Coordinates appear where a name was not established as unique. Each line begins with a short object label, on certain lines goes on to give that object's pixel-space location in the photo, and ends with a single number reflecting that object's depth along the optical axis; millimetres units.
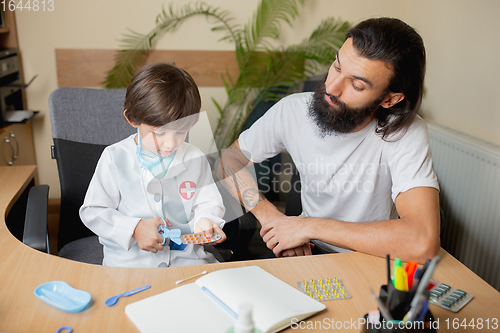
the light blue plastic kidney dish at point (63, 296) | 728
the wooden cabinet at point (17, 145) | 2121
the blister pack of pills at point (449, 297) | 780
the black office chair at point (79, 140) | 1368
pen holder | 582
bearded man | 1021
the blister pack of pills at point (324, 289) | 797
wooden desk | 707
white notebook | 689
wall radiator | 1658
